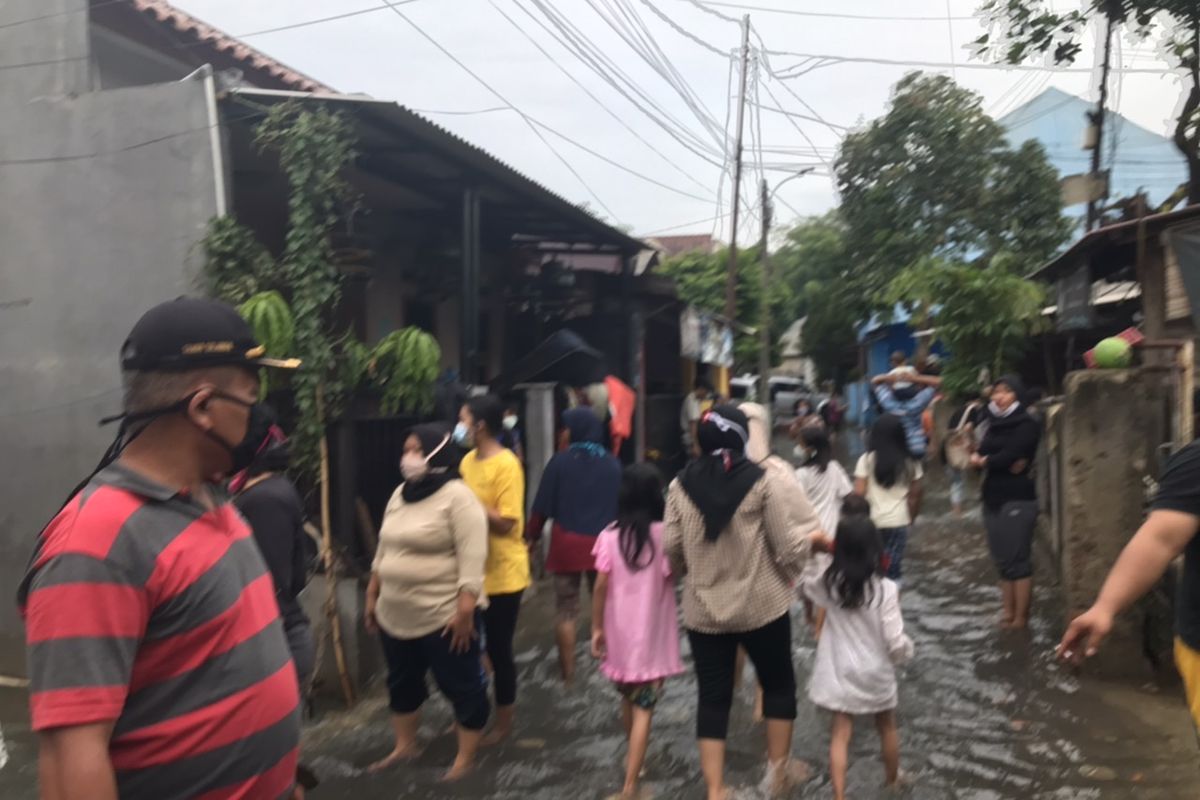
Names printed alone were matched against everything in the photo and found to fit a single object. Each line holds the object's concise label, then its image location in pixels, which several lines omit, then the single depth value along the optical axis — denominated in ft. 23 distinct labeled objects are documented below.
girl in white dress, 14.37
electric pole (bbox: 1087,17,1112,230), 45.24
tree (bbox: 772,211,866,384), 86.94
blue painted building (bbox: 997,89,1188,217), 86.63
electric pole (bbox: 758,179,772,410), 75.77
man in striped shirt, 5.55
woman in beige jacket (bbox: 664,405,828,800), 14.02
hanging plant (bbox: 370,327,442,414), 21.98
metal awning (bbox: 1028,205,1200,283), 27.09
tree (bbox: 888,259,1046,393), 48.26
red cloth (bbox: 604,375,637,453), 35.14
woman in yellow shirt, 17.94
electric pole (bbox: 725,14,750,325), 70.13
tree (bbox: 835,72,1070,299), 71.87
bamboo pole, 20.02
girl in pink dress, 15.52
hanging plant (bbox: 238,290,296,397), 18.94
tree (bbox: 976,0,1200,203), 41.01
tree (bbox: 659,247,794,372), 76.38
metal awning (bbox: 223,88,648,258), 21.56
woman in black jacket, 22.26
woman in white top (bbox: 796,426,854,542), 21.08
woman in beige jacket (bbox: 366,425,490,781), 15.66
